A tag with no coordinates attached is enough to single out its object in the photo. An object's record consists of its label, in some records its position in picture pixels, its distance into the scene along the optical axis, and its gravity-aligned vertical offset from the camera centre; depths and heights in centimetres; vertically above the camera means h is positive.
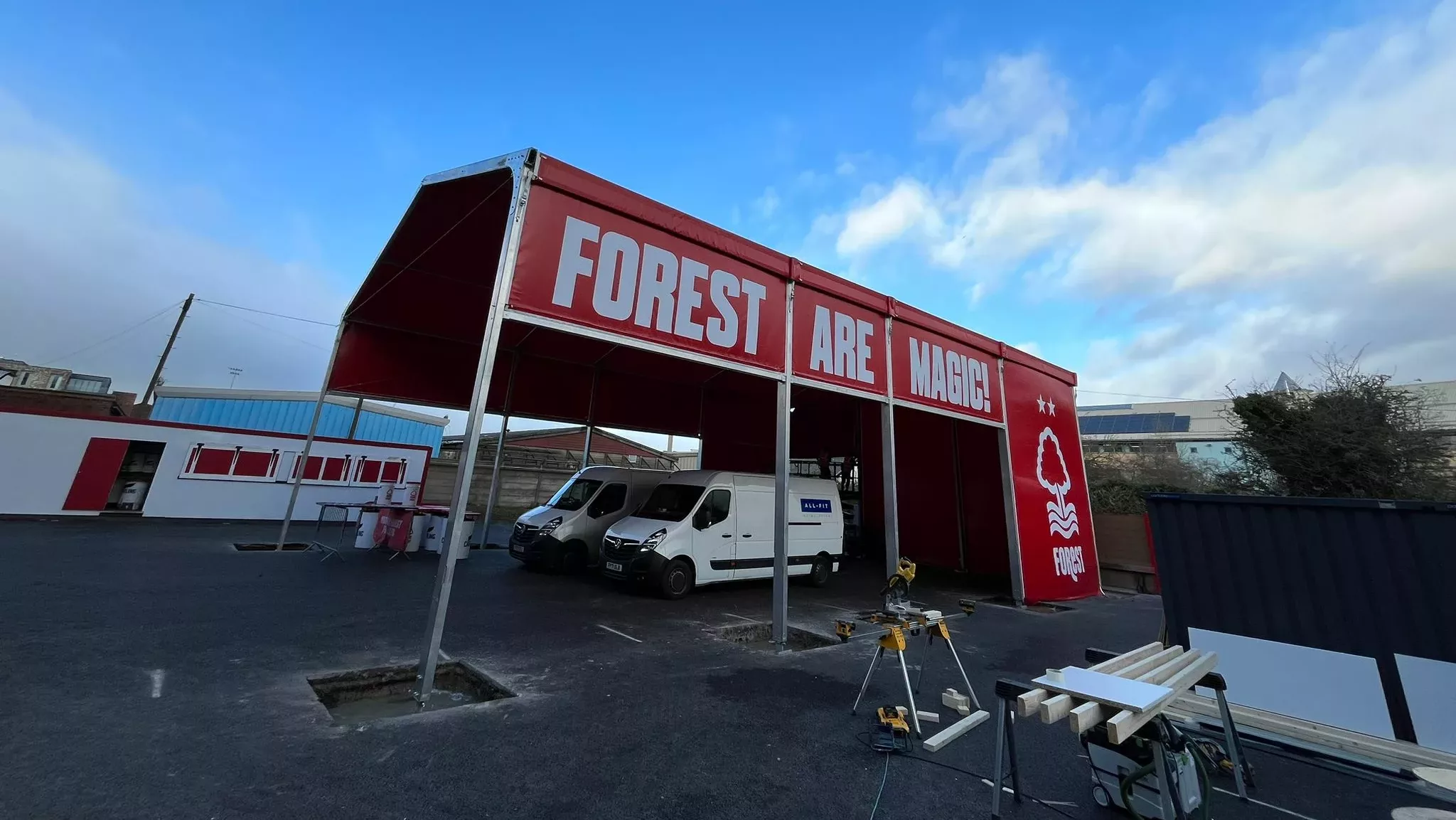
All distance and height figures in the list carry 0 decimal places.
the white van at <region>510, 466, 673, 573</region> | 998 -18
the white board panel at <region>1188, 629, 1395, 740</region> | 384 -104
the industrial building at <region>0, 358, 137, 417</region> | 2005 +367
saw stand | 395 -78
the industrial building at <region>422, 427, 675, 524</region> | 2119 +160
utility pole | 2225 +537
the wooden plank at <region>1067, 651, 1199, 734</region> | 221 -80
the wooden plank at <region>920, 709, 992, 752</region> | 362 -151
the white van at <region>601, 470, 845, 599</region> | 853 -32
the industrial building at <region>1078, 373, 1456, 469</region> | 2953 +1019
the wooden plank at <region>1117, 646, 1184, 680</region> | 288 -73
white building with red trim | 1307 +51
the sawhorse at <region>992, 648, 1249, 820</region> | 259 -105
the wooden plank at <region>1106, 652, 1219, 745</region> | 208 -76
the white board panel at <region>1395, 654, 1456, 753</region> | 357 -100
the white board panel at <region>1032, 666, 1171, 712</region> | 229 -72
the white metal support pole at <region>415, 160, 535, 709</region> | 404 +52
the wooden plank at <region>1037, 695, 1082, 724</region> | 222 -77
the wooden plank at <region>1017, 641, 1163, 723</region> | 233 -75
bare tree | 1110 +253
